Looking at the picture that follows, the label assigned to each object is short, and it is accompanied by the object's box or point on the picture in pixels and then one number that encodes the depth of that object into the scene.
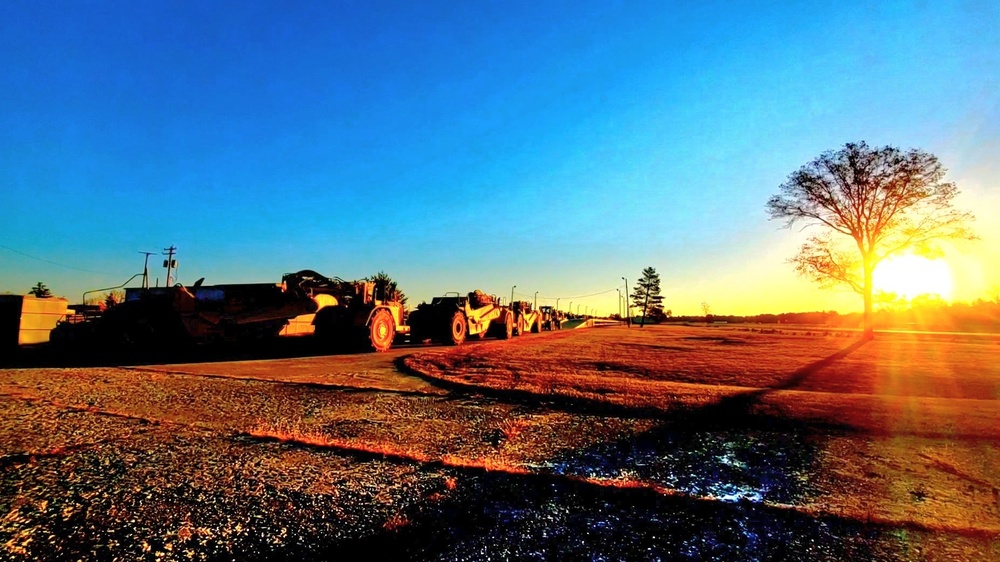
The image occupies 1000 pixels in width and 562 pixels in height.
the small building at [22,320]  10.96
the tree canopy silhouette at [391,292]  15.25
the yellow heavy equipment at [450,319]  16.88
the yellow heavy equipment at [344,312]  12.70
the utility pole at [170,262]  40.72
